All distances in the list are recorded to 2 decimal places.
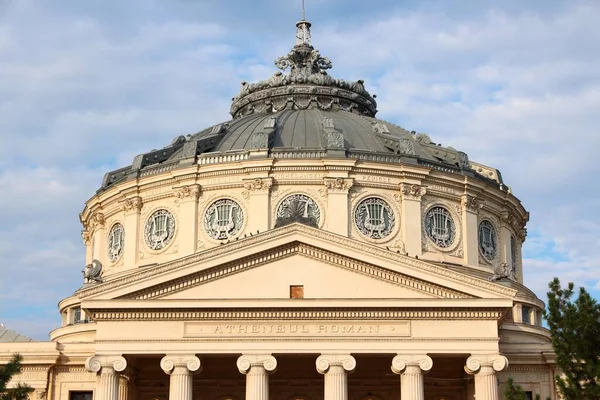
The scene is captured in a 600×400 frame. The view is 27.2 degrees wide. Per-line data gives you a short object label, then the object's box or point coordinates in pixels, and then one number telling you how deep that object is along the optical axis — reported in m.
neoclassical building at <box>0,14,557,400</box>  52.91
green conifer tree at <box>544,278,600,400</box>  42.66
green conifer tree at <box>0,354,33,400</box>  43.66
